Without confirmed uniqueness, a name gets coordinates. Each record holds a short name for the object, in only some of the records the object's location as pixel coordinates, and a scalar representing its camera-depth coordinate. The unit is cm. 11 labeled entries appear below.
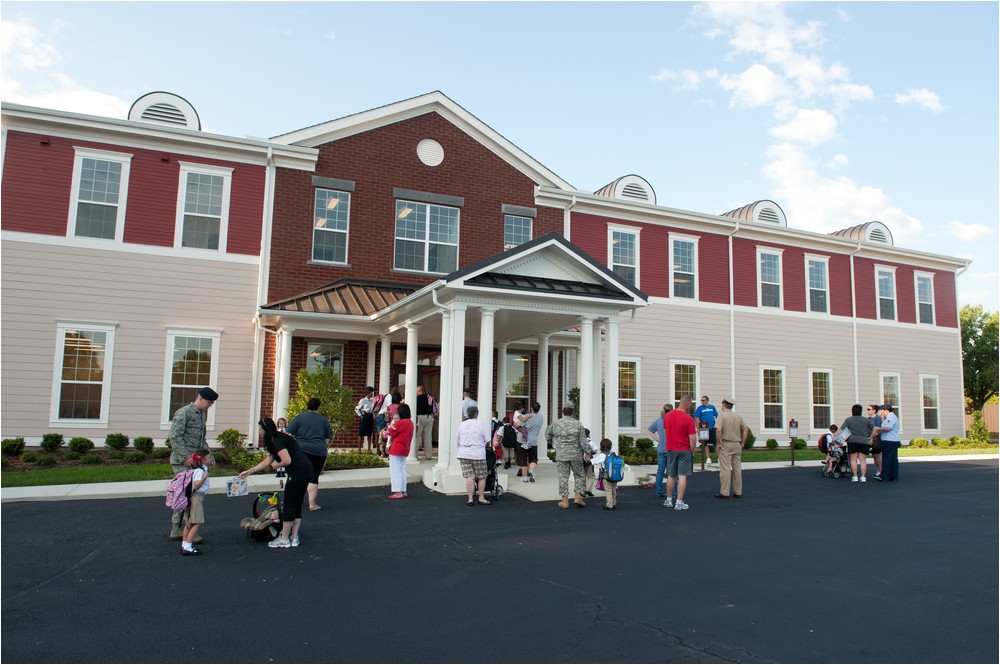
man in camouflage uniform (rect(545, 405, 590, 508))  1090
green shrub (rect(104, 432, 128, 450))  1498
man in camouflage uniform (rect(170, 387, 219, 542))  783
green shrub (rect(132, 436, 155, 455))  1517
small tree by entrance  1443
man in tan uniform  1222
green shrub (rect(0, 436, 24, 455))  1423
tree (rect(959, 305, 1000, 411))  3888
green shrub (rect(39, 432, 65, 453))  1457
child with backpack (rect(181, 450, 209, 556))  760
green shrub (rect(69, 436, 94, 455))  1455
